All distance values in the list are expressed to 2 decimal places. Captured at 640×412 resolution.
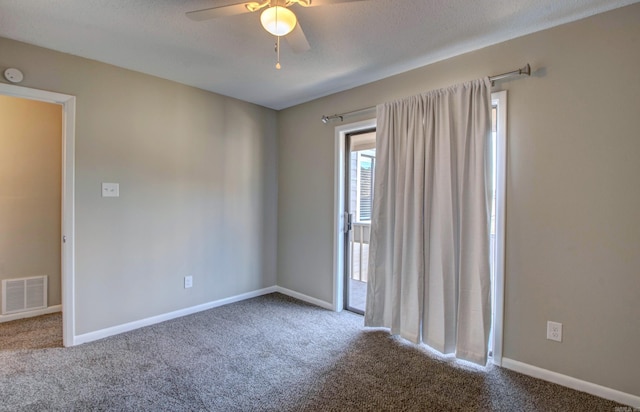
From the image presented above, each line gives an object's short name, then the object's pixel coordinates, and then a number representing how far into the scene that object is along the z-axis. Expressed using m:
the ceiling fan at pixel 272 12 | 1.57
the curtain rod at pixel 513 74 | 2.19
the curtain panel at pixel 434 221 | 2.31
